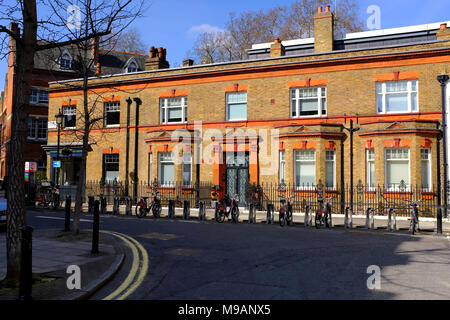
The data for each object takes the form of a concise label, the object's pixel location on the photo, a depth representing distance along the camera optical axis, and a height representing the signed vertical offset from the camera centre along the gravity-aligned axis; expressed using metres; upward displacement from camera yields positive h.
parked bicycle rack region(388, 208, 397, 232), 13.48 -1.63
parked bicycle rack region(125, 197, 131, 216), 18.81 -1.28
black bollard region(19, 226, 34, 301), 5.03 -1.14
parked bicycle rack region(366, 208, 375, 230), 14.01 -1.54
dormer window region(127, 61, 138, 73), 42.59 +12.60
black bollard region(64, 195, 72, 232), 11.93 -1.26
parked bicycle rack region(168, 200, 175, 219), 17.41 -1.35
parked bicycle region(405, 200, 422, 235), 12.93 -1.21
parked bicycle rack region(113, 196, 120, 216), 18.97 -1.35
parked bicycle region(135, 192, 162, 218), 17.72 -1.29
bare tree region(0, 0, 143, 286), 6.11 +0.81
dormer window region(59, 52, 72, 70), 39.22 +12.29
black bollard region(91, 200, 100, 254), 8.60 -1.23
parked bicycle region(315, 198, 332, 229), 14.32 -1.26
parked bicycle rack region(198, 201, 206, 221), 16.62 -1.36
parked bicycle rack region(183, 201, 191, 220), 17.05 -1.36
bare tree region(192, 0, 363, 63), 37.81 +15.31
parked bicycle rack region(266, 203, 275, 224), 15.30 -1.24
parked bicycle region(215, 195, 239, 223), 15.82 -1.25
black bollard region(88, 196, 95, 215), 19.28 -1.36
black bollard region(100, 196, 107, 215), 19.05 -1.26
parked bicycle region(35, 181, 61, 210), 21.69 -1.05
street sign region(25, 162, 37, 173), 23.39 +0.74
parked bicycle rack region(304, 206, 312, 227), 14.65 -1.39
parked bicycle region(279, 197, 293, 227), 14.65 -1.21
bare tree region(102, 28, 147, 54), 48.68 +17.16
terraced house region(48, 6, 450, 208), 18.88 +3.70
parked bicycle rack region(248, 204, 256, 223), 15.88 -1.41
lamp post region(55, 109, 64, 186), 24.97 +4.15
